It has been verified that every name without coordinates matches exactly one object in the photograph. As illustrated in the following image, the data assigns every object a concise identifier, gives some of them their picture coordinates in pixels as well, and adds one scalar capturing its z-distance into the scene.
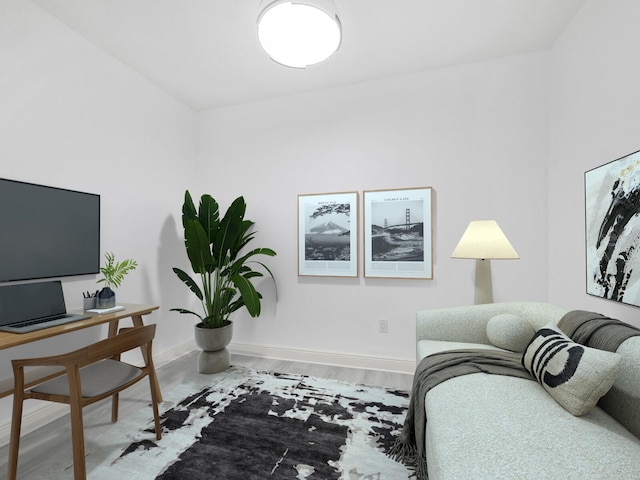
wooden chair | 1.34
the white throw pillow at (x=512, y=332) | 1.76
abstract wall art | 1.51
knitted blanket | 1.44
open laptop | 1.67
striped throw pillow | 1.08
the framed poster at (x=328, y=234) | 2.97
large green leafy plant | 2.82
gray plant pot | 2.74
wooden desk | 1.47
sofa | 0.87
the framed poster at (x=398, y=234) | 2.76
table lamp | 2.00
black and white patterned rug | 1.55
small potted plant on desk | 2.12
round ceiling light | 1.54
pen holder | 2.09
